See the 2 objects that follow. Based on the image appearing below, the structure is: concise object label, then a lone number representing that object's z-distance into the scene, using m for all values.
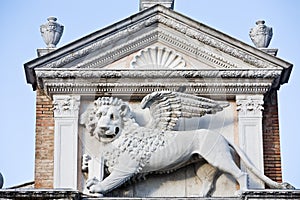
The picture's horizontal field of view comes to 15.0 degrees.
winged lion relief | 16.41
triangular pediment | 17.09
